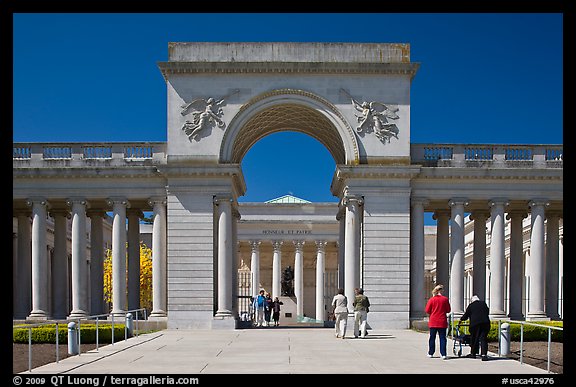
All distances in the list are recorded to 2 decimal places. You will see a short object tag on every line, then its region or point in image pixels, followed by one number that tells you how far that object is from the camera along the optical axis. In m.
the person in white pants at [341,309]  37.94
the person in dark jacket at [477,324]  26.66
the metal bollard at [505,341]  27.06
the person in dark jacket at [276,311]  57.74
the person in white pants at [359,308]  37.88
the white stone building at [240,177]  47.72
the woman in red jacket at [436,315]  27.41
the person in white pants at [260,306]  55.47
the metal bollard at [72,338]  27.92
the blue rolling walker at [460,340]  27.36
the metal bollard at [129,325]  38.84
